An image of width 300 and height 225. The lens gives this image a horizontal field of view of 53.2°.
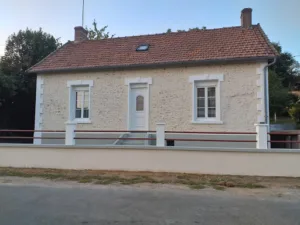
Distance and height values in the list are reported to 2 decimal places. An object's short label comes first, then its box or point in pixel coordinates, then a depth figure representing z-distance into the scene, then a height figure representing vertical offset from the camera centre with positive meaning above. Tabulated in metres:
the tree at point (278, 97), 29.12 +2.81
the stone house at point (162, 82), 11.98 +1.86
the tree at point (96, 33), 31.20 +9.52
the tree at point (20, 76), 18.22 +2.98
